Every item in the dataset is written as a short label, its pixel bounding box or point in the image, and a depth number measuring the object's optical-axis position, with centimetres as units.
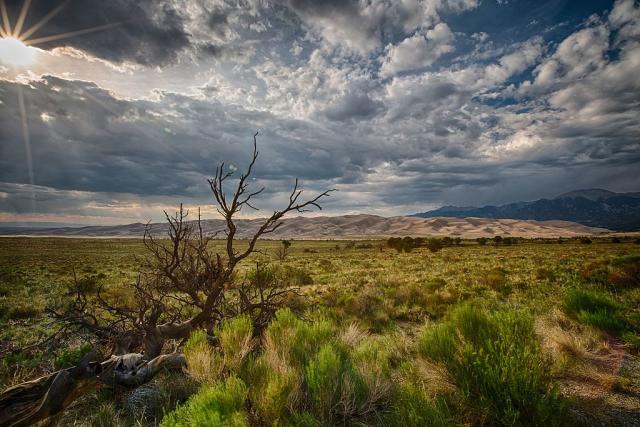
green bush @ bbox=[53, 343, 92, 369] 535
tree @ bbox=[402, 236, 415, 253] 4992
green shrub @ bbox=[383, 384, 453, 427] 256
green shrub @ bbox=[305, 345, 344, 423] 319
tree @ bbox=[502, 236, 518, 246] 6381
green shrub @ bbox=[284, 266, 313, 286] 1842
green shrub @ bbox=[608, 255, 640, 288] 1162
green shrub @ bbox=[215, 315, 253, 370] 418
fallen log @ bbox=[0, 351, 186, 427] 334
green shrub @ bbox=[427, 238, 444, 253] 4616
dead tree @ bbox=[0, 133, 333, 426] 346
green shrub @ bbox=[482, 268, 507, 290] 1335
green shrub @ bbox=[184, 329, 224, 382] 384
